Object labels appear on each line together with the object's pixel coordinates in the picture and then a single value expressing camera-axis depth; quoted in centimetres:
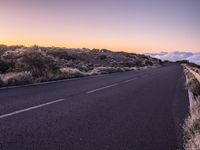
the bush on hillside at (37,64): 1063
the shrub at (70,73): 1153
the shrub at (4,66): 1041
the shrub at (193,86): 763
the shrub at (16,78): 799
